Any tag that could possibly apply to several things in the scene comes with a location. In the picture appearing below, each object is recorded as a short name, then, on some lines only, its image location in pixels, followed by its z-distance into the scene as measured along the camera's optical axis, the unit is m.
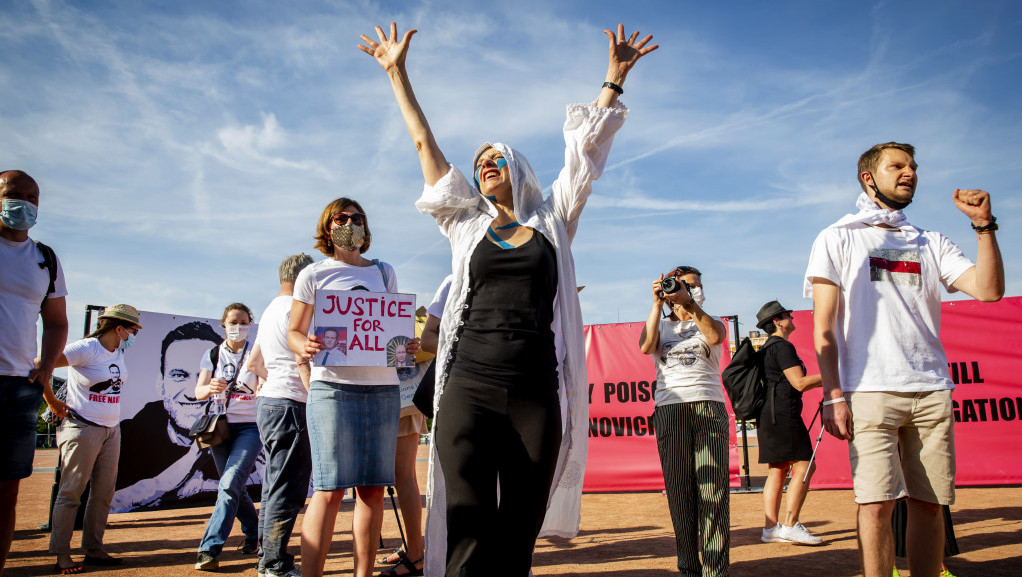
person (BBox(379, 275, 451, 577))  4.61
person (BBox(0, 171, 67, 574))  3.34
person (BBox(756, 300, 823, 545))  5.70
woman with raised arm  2.41
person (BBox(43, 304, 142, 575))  5.45
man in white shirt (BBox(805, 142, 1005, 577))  2.97
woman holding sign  3.33
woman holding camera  4.07
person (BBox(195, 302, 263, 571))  5.18
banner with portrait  9.13
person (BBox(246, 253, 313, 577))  4.22
